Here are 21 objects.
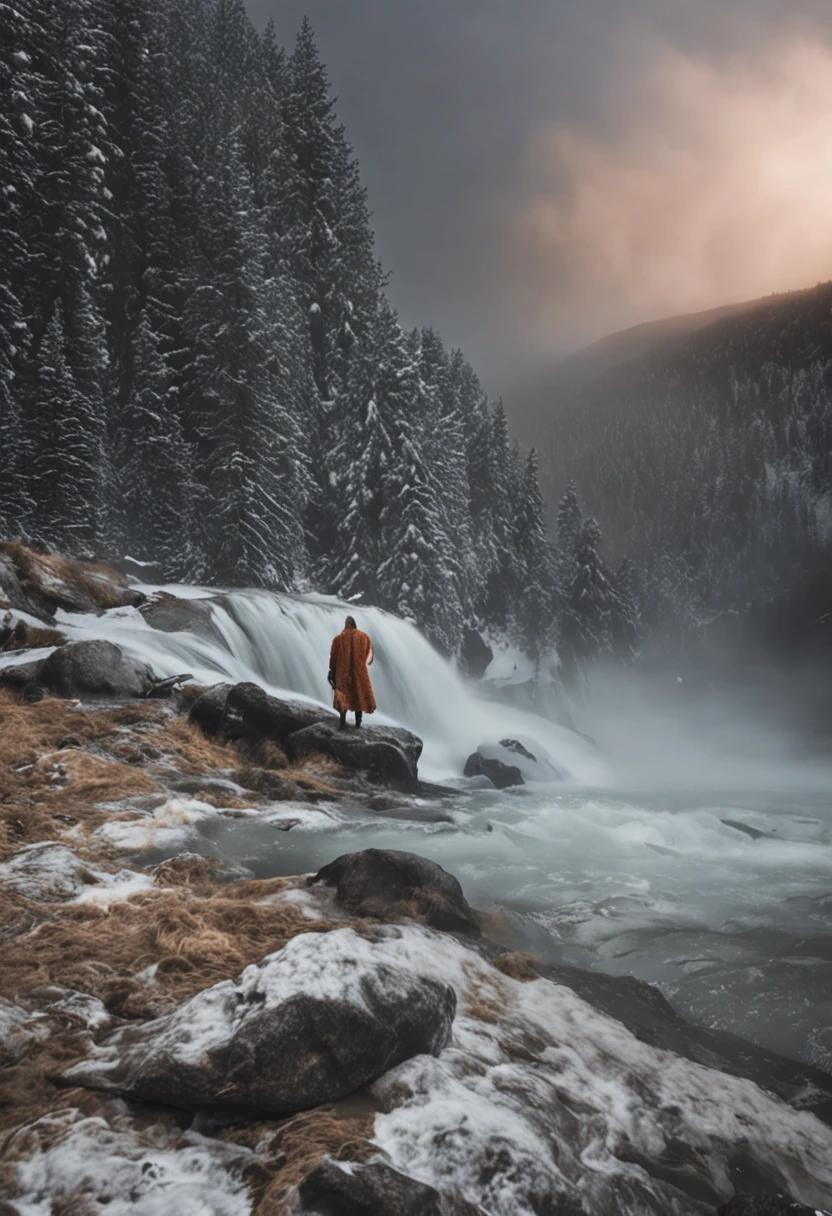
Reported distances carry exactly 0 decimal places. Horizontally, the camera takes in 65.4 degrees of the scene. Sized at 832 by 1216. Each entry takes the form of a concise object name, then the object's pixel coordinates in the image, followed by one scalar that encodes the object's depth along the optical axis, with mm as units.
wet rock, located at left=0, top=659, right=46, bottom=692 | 9375
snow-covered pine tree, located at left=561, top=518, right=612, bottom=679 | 52688
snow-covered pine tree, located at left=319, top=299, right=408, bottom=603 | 30266
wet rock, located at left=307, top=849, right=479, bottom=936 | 5113
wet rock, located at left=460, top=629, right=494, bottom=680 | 41319
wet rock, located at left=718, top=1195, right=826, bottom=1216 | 2559
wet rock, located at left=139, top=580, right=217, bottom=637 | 14107
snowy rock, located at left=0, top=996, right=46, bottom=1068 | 2803
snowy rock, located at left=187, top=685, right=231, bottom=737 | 10469
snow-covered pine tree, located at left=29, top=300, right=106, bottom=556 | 20812
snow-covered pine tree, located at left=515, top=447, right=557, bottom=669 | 50031
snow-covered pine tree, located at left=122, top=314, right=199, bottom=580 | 26219
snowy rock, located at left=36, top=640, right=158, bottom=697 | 10023
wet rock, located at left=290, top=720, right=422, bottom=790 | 10781
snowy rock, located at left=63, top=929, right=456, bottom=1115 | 2602
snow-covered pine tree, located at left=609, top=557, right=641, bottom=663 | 54969
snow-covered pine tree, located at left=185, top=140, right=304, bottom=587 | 24828
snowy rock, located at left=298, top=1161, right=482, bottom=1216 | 2145
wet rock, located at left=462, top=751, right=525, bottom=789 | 18344
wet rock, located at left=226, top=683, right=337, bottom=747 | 10734
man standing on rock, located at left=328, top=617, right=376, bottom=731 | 11016
